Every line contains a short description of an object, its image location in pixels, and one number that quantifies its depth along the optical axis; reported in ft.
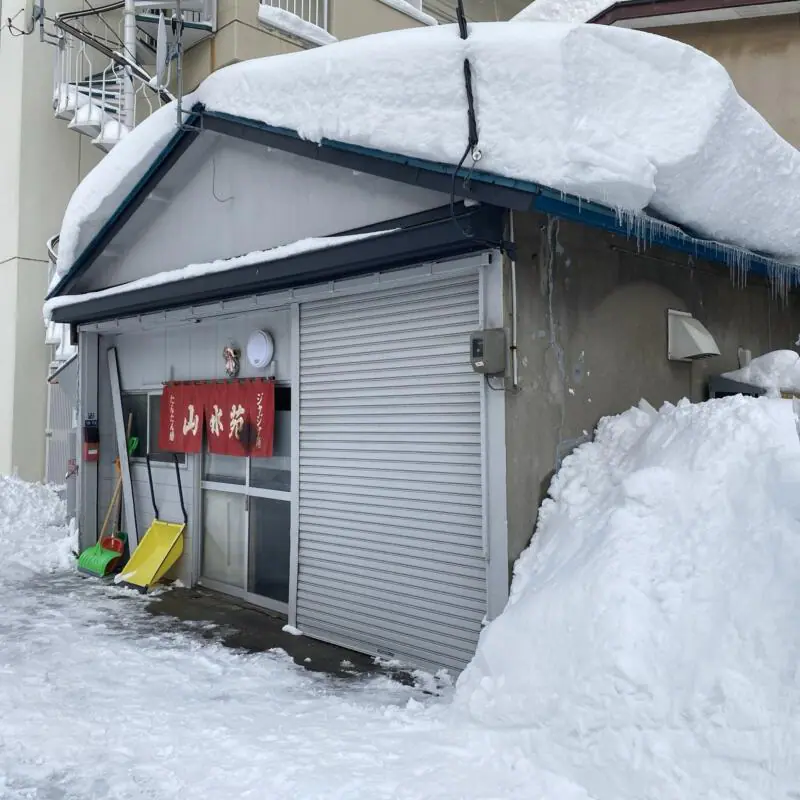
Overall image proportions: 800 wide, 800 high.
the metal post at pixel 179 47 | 23.71
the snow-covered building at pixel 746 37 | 33.12
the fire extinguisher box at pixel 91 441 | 31.60
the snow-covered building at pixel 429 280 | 16.67
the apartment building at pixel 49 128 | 41.09
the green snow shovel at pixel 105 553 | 28.99
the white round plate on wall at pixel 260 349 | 24.29
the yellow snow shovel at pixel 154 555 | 27.32
